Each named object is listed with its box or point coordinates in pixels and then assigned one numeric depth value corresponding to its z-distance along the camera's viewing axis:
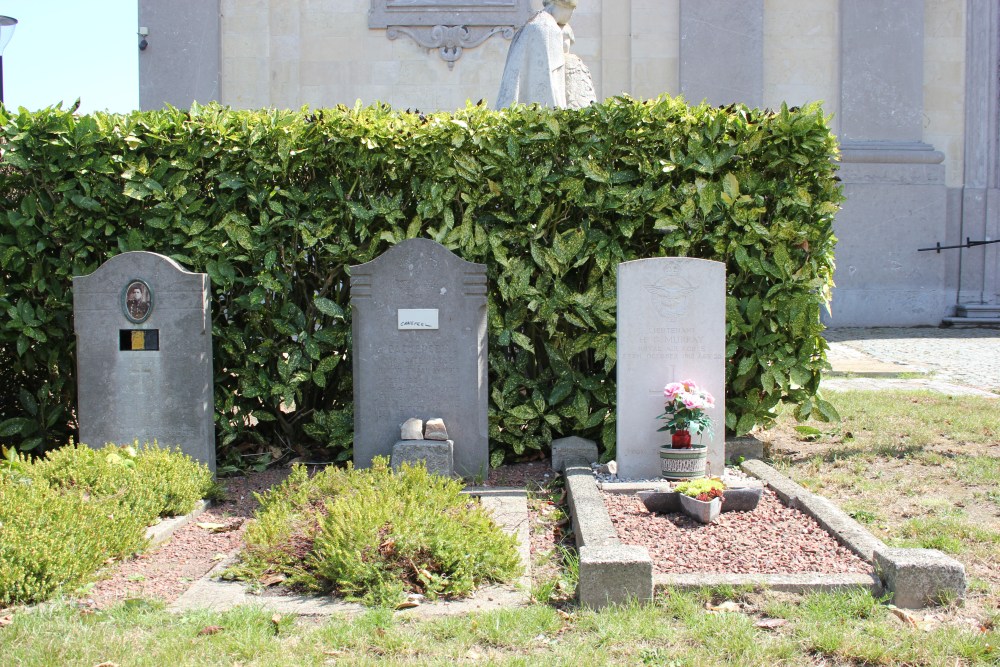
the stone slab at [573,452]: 6.65
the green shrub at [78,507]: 3.91
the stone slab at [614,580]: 3.82
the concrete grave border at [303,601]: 3.81
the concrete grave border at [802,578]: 3.82
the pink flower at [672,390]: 5.84
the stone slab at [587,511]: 4.50
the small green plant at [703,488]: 5.09
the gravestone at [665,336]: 6.12
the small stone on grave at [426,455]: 5.84
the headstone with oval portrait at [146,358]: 6.22
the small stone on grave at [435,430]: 6.00
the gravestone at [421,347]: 6.31
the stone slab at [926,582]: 3.81
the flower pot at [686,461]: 5.81
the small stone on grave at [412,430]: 6.03
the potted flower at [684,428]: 5.78
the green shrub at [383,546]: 3.98
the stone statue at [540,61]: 7.26
